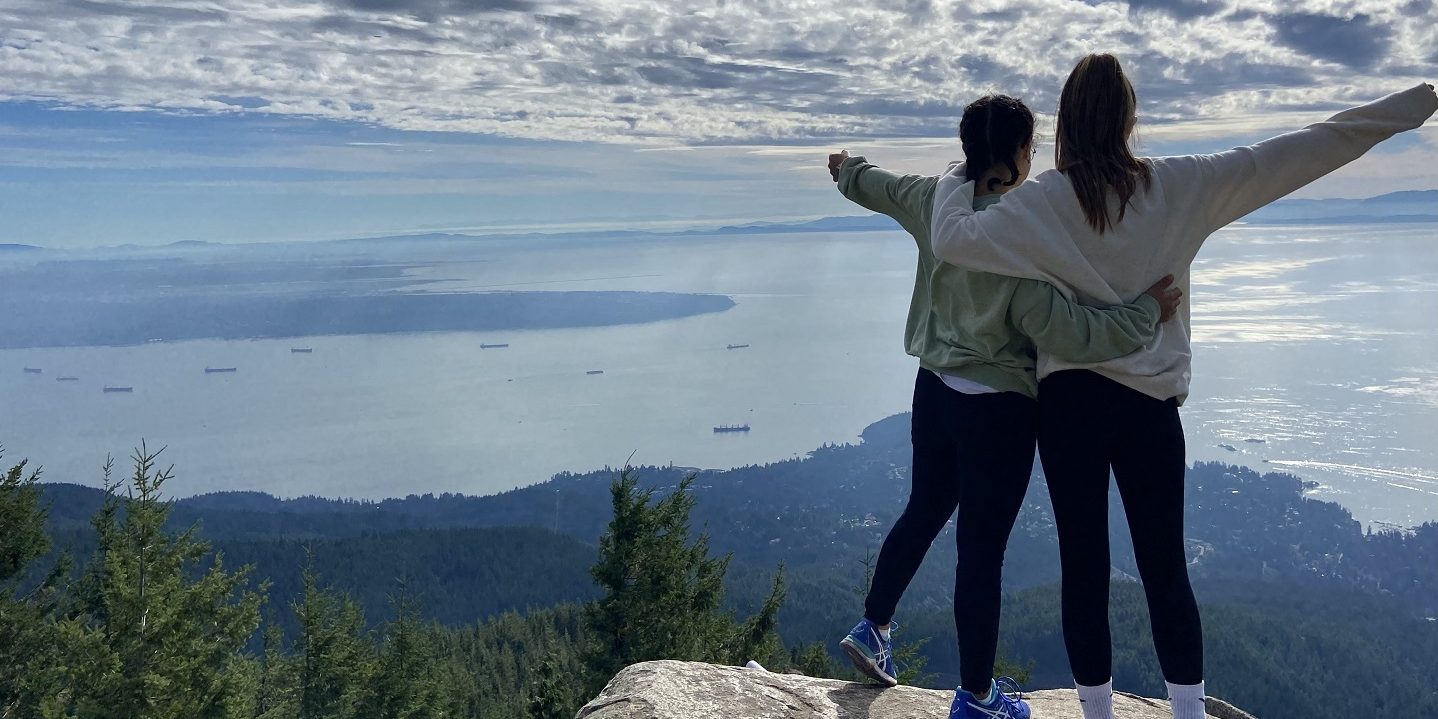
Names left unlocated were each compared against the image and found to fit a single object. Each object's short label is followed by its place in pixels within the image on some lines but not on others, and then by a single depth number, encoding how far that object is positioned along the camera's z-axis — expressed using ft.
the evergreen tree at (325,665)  51.65
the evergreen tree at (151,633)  25.55
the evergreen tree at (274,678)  56.29
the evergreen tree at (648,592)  39.27
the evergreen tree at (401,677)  56.13
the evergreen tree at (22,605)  33.83
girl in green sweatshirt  8.48
